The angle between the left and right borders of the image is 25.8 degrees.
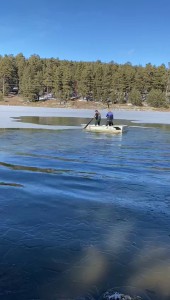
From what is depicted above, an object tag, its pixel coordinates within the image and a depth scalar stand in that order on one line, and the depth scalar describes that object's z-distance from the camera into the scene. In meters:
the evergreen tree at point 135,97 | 102.69
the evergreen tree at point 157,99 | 98.12
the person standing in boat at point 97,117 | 33.39
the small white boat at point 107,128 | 30.53
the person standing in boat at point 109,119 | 31.55
